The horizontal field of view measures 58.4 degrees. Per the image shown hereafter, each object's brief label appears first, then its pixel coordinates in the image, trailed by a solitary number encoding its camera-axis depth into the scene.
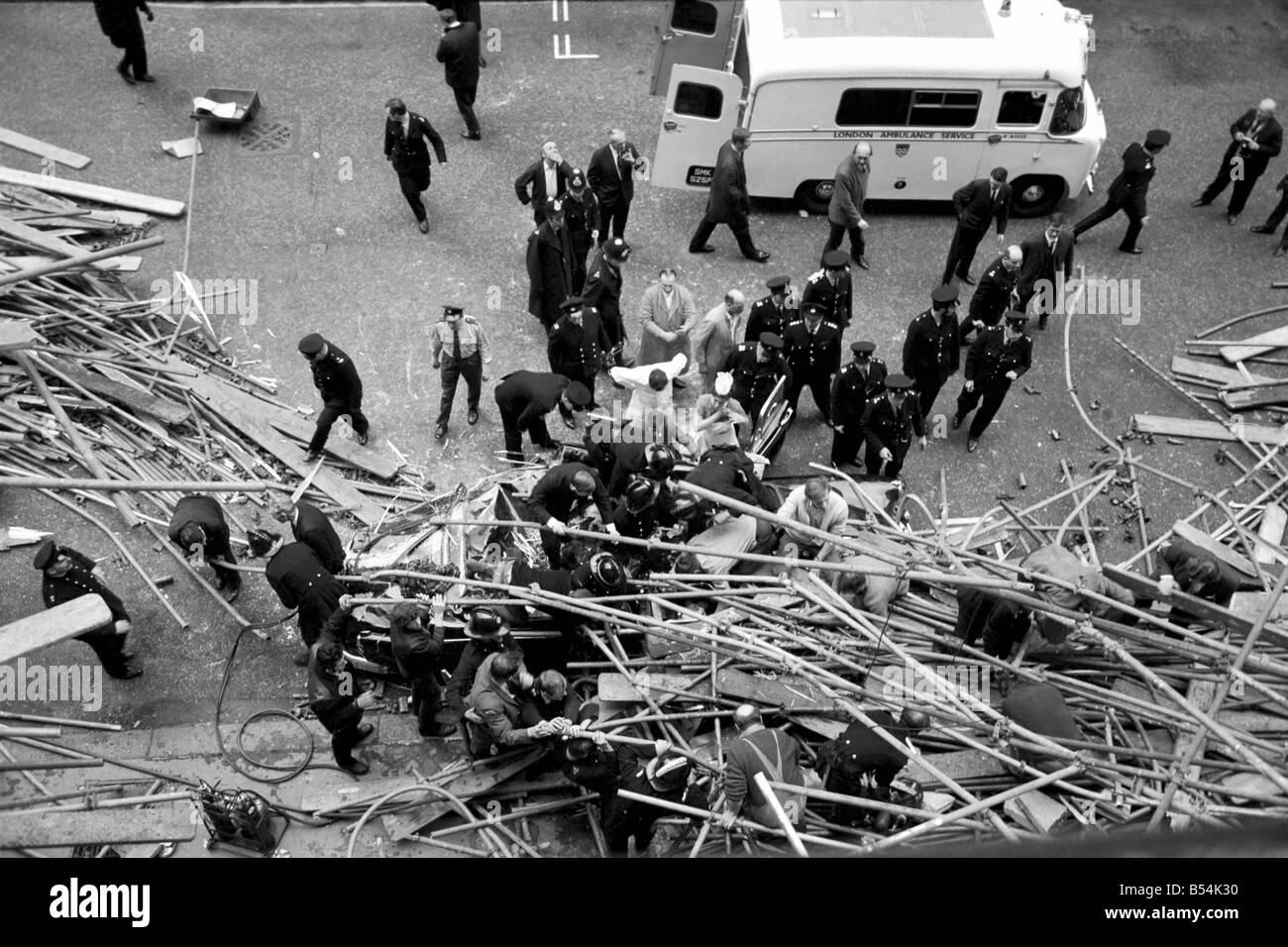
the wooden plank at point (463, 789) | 8.54
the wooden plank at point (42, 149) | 14.20
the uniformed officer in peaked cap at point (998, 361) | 10.98
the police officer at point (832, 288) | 11.34
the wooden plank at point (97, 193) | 13.44
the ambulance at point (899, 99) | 13.27
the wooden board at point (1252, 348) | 12.69
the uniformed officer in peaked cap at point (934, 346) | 10.97
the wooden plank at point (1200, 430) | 11.93
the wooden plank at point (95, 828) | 8.23
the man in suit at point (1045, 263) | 12.19
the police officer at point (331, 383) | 10.34
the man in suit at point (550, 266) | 11.86
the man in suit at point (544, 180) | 12.43
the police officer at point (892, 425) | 10.55
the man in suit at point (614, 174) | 12.84
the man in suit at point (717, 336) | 11.29
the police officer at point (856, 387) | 10.55
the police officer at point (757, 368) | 10.88
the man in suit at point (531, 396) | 10.70
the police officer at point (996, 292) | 11.88
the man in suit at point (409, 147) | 12.61
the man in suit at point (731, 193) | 12.83
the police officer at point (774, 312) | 11.24
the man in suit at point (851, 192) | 12.83
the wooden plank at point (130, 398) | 11.07
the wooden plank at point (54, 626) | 8.56
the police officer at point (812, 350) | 11.20
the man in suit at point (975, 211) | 12.62
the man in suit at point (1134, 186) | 13.02
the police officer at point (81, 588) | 8.98
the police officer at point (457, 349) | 10.91
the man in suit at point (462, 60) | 14.01
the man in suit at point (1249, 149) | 13.63
